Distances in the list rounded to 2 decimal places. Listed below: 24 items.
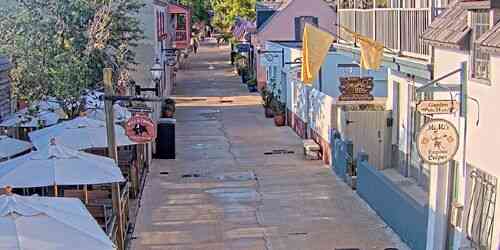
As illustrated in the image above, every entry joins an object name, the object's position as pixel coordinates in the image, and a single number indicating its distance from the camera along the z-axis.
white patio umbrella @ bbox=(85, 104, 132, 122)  21.16
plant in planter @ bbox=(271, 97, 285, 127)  33.44
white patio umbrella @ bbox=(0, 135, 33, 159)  17.44
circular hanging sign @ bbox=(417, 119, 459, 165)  11.50
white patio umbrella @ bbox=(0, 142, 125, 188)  13.92
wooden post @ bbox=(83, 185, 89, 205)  15.71
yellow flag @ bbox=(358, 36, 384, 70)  19.60
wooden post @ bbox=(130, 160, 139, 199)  19.80
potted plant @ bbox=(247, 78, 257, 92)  48.22
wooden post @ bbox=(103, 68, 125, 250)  15.16
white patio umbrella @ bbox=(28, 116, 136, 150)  17.72
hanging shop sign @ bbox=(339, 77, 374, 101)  22.73
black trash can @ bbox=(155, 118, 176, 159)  26.02
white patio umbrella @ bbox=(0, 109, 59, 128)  20.45
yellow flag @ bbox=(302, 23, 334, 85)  21.62
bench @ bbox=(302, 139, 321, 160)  24.83
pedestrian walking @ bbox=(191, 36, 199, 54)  85.38
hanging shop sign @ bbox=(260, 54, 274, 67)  39.56
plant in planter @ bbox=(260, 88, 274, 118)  35.59
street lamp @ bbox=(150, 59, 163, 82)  28.50
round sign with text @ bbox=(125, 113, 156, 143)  17.36
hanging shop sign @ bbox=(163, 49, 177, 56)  42.88
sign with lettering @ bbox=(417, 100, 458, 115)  11.75
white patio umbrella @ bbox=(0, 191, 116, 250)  9.12
